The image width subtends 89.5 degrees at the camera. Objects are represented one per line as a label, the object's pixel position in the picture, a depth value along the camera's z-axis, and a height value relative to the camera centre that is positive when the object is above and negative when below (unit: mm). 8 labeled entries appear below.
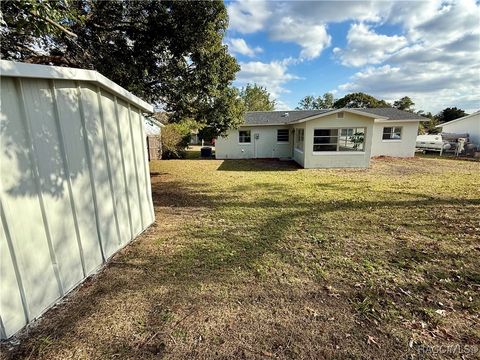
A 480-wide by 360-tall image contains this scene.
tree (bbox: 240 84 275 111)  47625 +7704
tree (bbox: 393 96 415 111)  54219 +6506
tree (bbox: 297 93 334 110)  63562 +8752
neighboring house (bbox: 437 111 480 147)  22938 +537
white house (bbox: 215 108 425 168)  13523 -171
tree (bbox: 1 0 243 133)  6938 +2851
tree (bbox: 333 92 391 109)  41781 +5760
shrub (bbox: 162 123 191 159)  20125 -192
